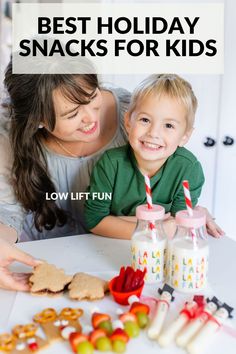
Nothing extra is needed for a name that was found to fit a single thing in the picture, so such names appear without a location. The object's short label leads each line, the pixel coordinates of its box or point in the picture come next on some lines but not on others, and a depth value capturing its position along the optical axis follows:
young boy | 1.08
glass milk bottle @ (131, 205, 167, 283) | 0.88
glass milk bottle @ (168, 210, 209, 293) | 0.85
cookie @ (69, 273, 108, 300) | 0.85
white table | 0.90
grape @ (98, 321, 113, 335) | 0.75
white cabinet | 1.66
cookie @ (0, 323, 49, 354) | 0.72
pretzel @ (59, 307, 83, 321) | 0.79
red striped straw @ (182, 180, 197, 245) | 0.85
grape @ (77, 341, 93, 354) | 0.71
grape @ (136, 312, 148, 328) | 0.77
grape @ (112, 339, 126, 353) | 0.71
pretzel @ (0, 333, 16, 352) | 0.72
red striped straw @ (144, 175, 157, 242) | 0.88
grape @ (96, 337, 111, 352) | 0.72
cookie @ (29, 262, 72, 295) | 0.86
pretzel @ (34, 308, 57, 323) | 0.79
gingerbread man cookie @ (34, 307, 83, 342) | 0.76
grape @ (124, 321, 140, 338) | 0.75
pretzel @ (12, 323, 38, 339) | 0.75
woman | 1.13
